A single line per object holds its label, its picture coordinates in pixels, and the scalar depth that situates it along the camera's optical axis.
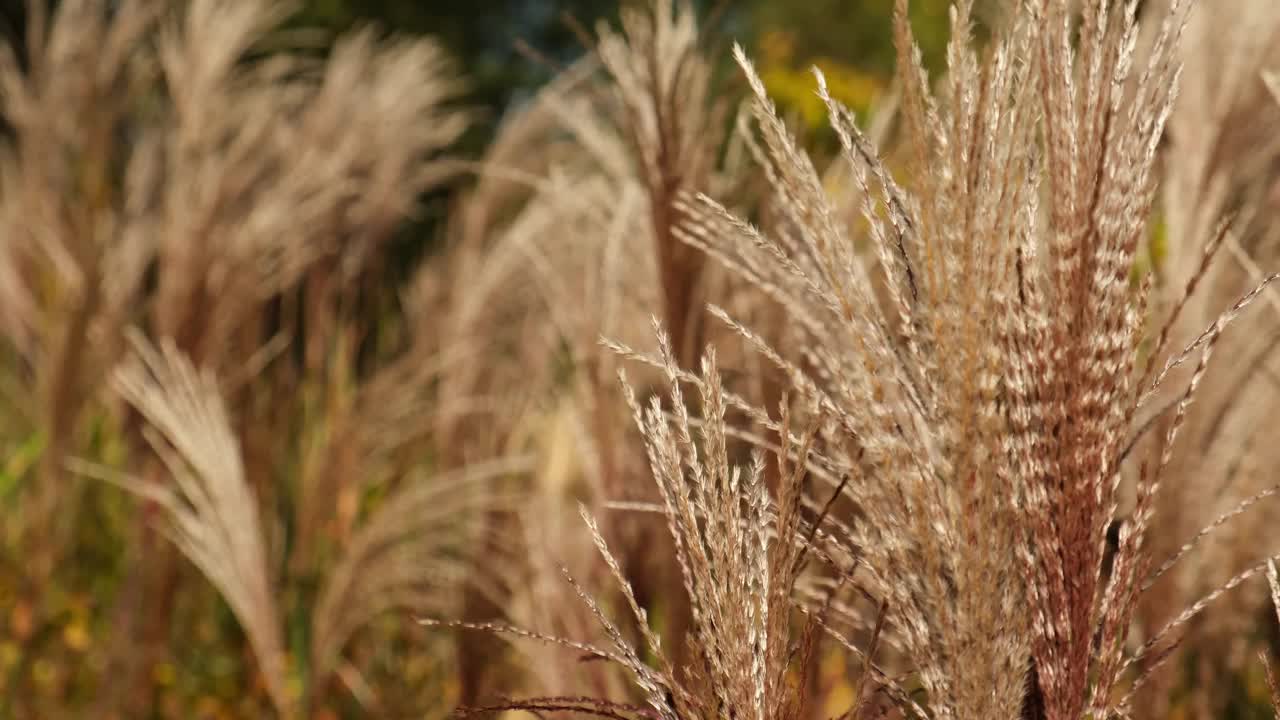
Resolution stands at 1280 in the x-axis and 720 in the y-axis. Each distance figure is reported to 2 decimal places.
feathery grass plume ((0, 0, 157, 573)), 4.24
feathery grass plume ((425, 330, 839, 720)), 1.89
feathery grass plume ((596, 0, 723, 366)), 2.28
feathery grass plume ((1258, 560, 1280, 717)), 1.92
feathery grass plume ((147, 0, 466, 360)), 3.67
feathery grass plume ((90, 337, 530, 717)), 3.10
